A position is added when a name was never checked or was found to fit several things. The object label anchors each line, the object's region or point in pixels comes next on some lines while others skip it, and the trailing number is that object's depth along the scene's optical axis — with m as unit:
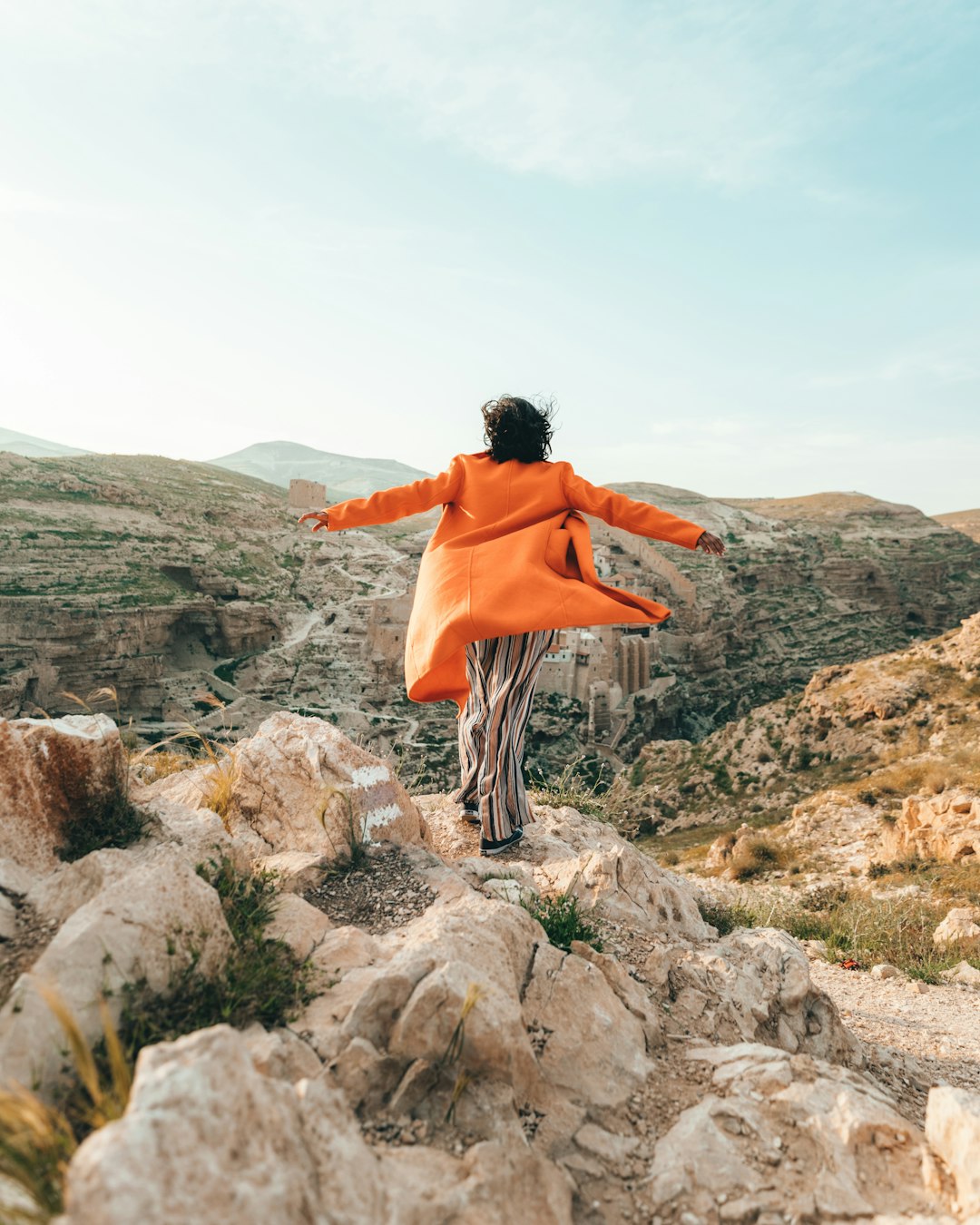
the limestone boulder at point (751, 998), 2.67
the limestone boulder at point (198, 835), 2.45
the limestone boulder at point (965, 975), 4.77
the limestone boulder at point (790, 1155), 1.61
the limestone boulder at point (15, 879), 2.07
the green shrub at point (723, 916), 4.44
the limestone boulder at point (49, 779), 2.31
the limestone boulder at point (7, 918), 1.90
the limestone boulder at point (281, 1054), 1.59
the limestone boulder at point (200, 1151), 1.02
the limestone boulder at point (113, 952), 1.44
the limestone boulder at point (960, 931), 5.59
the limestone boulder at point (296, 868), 2.77
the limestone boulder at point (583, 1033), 2.02
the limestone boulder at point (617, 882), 3.43
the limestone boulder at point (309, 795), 3.24
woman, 3.76
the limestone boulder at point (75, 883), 2.00
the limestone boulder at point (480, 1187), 1.36
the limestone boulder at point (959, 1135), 1.57
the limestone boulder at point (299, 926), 2.20
